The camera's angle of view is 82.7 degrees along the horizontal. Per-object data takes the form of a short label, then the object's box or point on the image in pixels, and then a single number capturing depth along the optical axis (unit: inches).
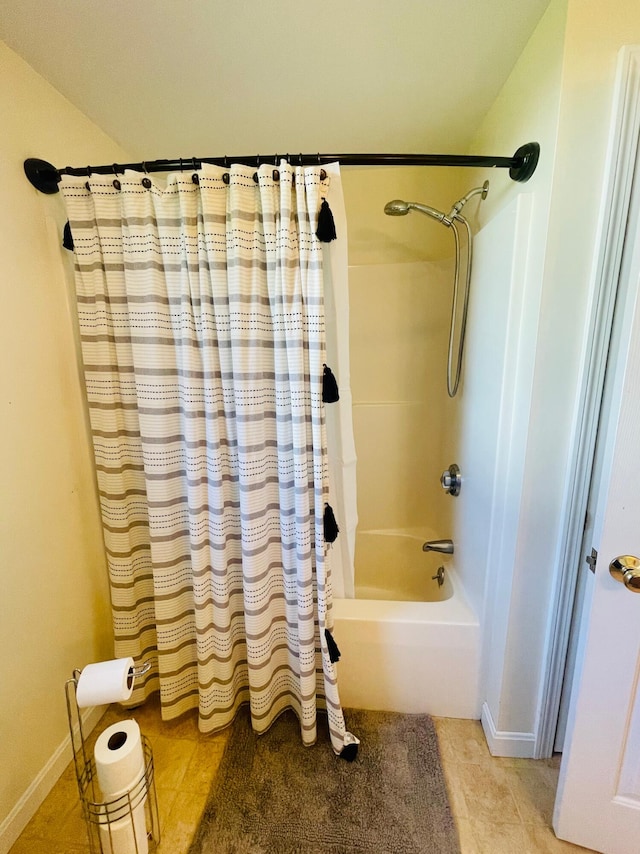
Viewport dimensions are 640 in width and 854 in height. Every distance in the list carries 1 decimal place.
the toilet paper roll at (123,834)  38.5
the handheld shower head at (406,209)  59.5
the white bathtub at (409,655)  54.1
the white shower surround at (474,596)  47.1
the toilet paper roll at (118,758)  37.9
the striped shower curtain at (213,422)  43.6
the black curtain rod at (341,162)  42.3
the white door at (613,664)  33.5
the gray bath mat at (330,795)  42.4
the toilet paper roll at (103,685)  38.7
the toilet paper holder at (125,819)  38.4
